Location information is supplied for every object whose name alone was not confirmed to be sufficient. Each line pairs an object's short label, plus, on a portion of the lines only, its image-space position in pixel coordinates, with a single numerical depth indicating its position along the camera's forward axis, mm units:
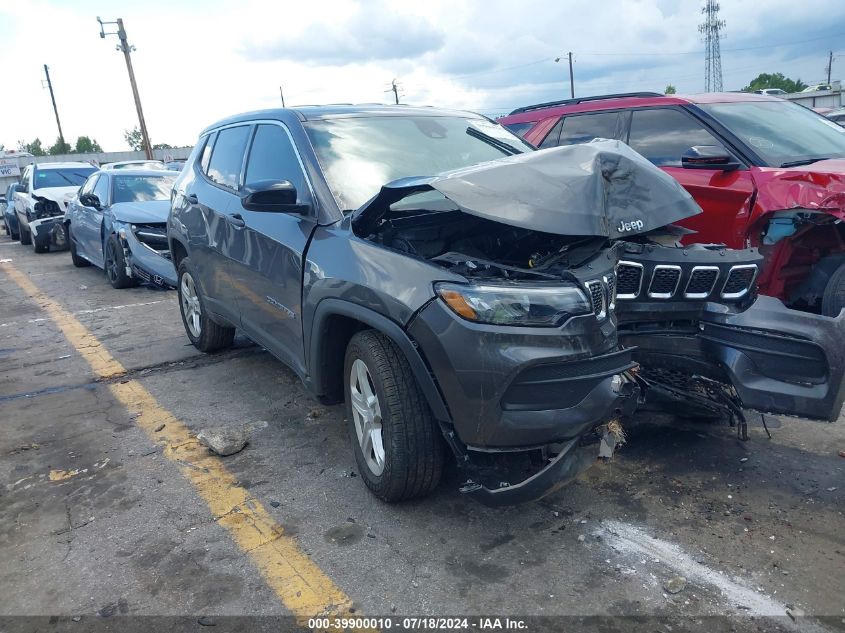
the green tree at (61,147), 59106
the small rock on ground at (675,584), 2693
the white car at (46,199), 14523
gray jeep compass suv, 2779
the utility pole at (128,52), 32166
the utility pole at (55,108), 58625
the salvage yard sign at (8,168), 47281
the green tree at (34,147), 99000
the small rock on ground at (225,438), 4074
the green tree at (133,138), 107112
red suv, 4184
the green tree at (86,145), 96312
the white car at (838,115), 15645
